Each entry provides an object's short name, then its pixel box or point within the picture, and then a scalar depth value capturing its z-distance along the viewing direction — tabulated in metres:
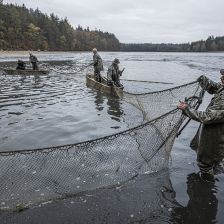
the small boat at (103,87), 11.08
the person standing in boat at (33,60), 19.66
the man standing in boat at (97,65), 13.88
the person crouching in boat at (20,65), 19.52
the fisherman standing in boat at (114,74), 11.67
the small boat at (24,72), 19.35
